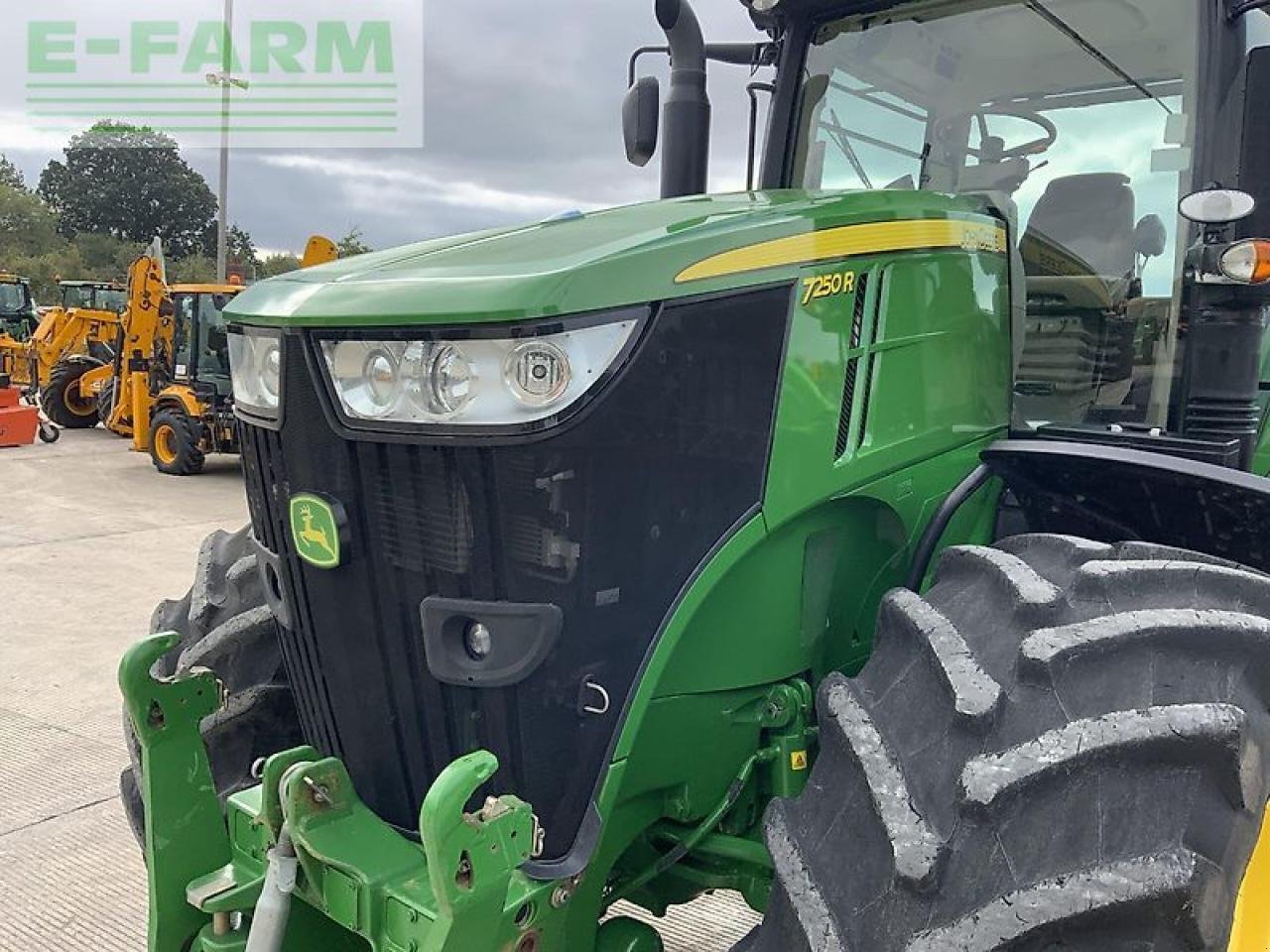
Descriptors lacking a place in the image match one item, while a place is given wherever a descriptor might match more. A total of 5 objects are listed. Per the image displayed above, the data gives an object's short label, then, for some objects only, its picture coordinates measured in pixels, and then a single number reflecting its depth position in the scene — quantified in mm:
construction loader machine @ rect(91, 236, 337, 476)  12883
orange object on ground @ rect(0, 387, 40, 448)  14234
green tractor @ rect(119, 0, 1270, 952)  1518
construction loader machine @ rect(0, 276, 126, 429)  16969
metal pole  20406
